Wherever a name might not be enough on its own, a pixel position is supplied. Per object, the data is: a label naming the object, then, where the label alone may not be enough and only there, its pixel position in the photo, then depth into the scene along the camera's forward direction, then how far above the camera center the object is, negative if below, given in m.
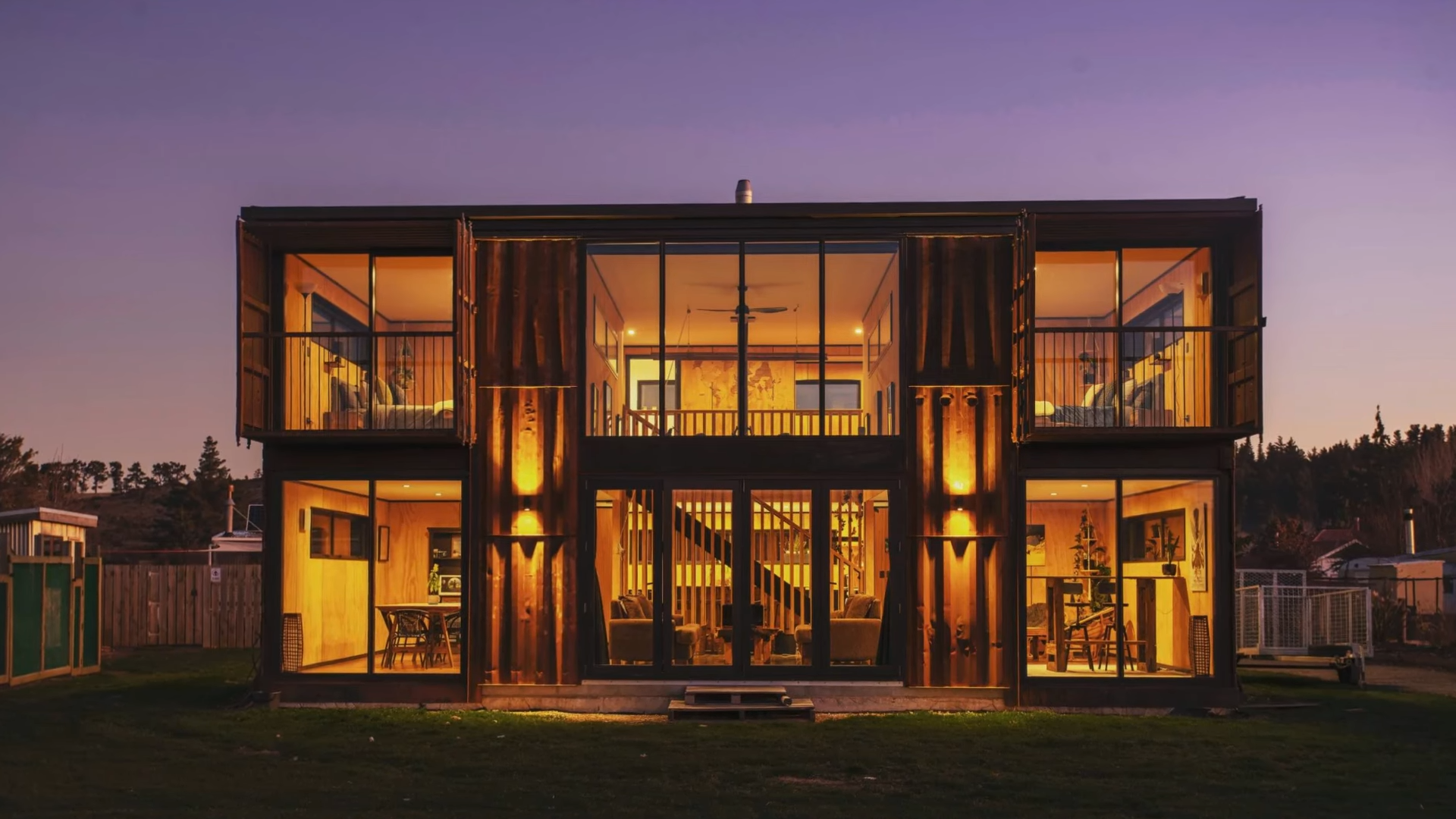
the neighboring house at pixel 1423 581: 32.50 -2.23
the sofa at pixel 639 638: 15.31 -1.67
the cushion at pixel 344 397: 15.91 +1.08
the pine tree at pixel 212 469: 57.72 +0.92
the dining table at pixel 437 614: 16.48 -1.53
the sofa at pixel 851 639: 15.23 -1.68
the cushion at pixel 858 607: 15.30 -1.32
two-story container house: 15.12 +0.47
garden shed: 18.12 -1.62
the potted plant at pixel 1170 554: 17.02 -0.82
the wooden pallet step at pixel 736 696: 14.64 -2.23
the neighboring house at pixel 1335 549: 47.66 -2.42
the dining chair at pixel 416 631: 16.77 -1.77
